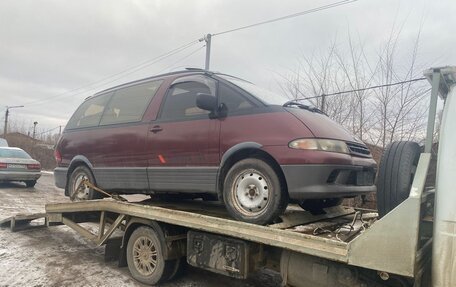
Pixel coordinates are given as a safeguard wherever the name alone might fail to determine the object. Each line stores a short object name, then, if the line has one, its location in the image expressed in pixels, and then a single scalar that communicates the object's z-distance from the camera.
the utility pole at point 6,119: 39.41
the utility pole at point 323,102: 10.05
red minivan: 3.53
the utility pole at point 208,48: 16.27
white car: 13.12
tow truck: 2.71
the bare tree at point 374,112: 8.84
